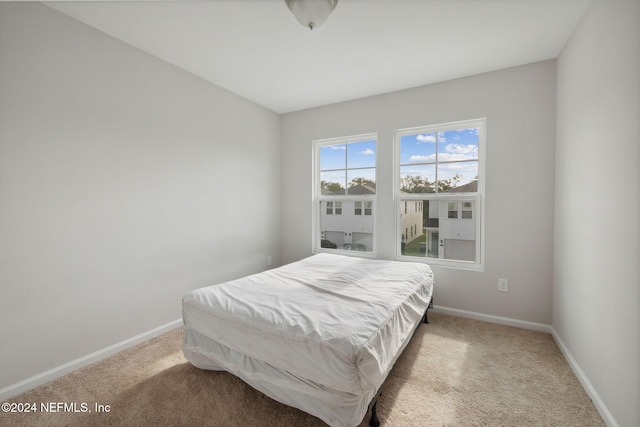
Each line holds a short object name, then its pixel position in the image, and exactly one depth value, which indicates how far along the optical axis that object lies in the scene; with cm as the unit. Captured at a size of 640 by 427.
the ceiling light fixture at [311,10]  157
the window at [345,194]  346
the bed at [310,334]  126
